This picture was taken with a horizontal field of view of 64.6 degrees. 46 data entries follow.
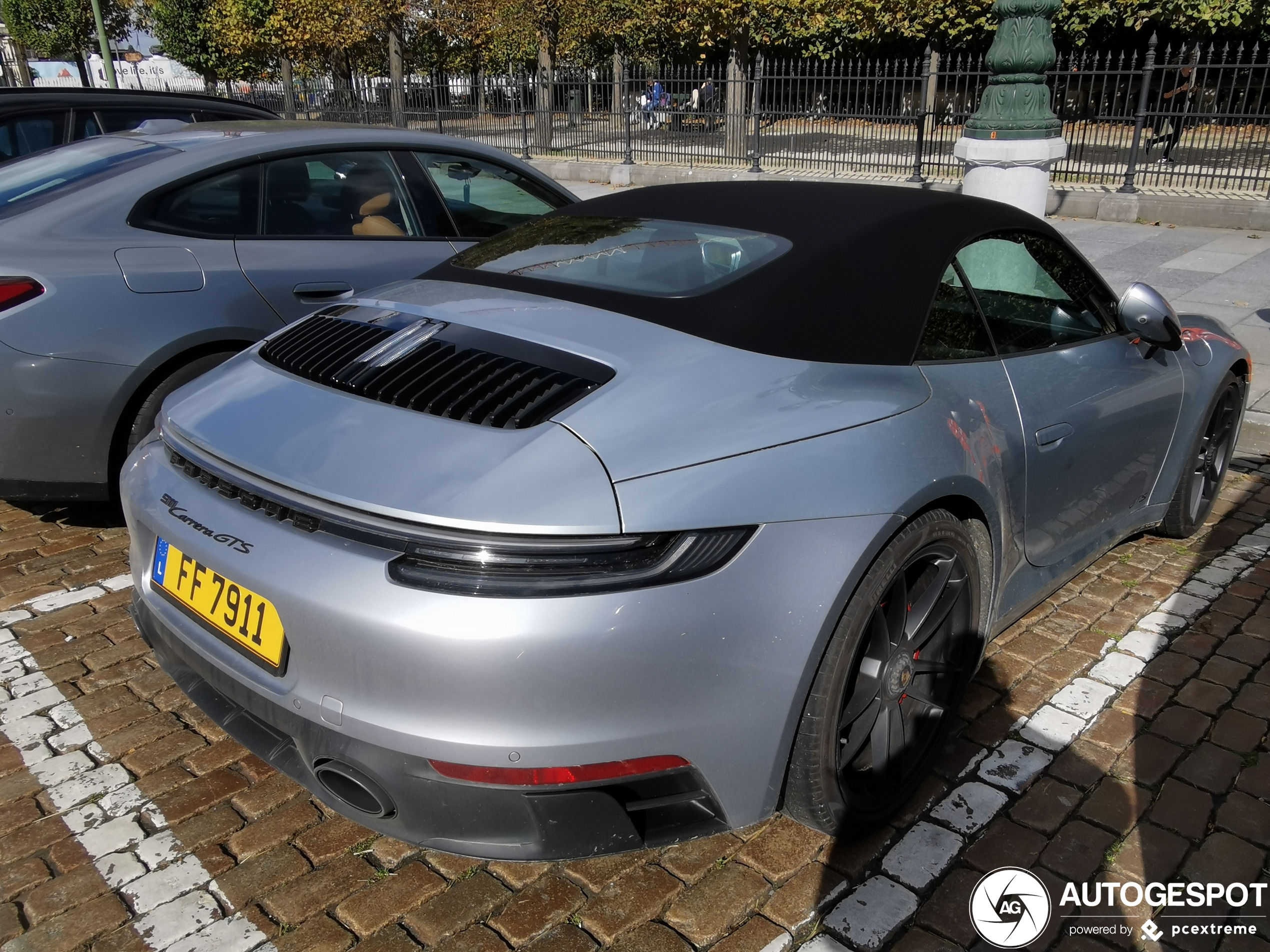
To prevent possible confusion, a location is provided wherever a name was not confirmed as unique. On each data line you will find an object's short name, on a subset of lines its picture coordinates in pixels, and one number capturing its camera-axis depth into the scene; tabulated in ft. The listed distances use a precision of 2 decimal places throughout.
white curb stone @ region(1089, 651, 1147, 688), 10.55
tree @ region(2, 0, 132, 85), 152.56
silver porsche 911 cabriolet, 6.07
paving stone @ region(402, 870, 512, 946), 7.20
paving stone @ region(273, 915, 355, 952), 7.04
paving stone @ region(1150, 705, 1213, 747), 9.57
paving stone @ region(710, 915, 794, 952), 7.04
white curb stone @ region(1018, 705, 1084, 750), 9.47
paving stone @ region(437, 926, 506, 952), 7.03
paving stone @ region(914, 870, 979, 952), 7.25
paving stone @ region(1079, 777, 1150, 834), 8.39
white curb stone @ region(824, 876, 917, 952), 7.16
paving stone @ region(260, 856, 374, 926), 7.38
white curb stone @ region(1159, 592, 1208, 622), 11.99
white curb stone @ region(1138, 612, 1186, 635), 11.63
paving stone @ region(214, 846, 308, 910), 7.53
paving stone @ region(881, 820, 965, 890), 7.76
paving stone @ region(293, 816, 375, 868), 8.00
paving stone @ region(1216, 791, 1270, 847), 8.25
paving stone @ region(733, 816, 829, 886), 7.84
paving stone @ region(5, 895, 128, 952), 7.05
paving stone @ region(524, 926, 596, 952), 7.03
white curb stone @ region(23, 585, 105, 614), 11.98
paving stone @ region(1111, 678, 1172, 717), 10.02
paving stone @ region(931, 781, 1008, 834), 8.36
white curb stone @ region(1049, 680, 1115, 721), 9.99
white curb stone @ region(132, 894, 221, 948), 7.12
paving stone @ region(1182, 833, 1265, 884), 7.79
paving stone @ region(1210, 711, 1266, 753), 9.46
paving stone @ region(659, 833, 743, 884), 7.80
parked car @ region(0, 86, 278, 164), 21.44
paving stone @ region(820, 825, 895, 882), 7.84
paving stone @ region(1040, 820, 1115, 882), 7.87
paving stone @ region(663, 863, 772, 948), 7.20
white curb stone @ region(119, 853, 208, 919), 7.45
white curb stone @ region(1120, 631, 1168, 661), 11.10
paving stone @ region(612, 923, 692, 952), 7.04
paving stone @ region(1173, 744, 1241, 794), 8.89
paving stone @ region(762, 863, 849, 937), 7.30
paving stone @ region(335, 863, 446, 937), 7.29
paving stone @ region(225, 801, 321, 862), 8.04
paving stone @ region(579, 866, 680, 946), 7.22
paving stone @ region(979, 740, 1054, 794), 8.89
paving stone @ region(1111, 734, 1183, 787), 8.98
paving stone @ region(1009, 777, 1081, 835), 8.37
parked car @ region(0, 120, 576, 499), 11.85
